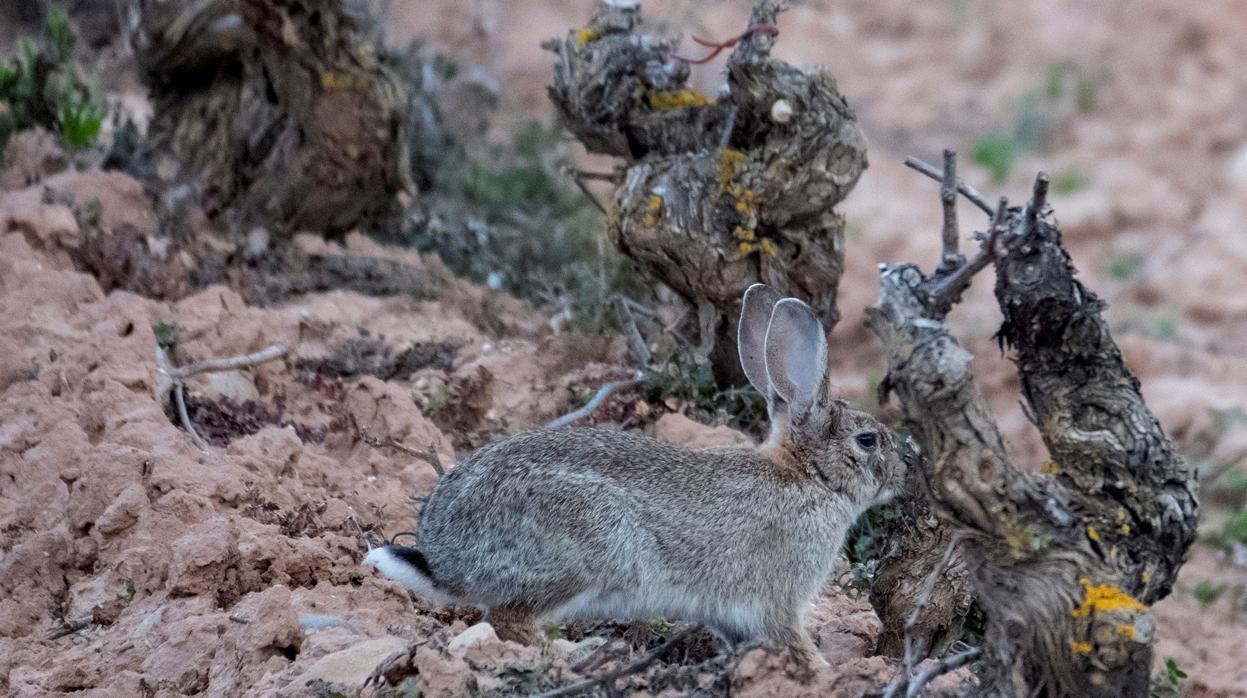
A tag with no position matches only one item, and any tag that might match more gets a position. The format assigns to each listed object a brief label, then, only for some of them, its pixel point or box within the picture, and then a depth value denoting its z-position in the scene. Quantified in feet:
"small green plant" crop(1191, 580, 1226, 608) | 46.88
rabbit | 30.94
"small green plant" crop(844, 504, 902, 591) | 36.14
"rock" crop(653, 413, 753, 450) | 40.47
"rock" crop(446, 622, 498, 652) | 28.09
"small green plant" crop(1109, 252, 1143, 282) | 77.10
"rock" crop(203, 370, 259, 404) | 42.57
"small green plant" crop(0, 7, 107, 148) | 56.29
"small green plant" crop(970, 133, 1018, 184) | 85.92
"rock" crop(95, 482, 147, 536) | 34.71
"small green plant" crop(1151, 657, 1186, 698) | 32.83
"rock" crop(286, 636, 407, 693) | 27.40
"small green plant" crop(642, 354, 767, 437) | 43.21
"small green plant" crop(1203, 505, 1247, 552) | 52.44
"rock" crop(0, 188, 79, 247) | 48.83
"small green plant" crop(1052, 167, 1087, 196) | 84.53
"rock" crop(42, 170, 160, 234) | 52.47
